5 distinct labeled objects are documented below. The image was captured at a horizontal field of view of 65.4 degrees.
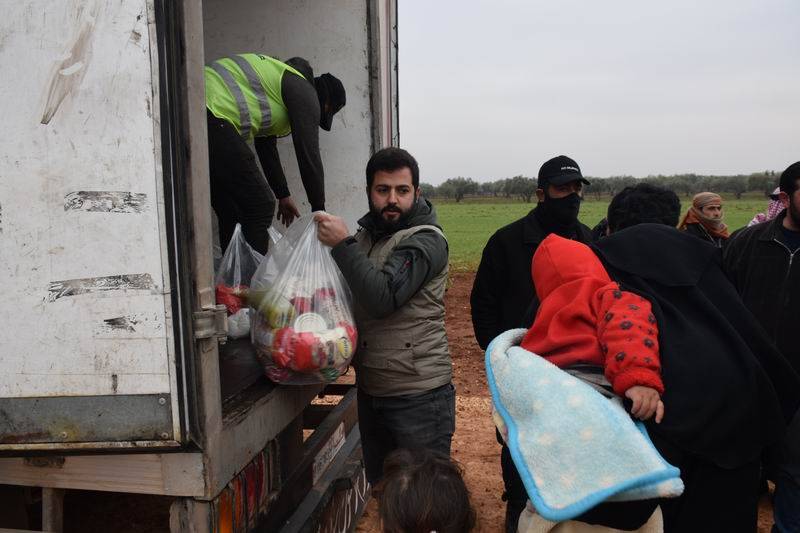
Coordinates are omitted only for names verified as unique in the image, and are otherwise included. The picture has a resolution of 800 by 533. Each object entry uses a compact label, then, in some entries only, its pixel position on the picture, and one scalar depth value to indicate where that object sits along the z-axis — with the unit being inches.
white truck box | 51.6
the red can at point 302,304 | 79.2
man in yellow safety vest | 106.0
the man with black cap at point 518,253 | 119.3
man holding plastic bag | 85.5
